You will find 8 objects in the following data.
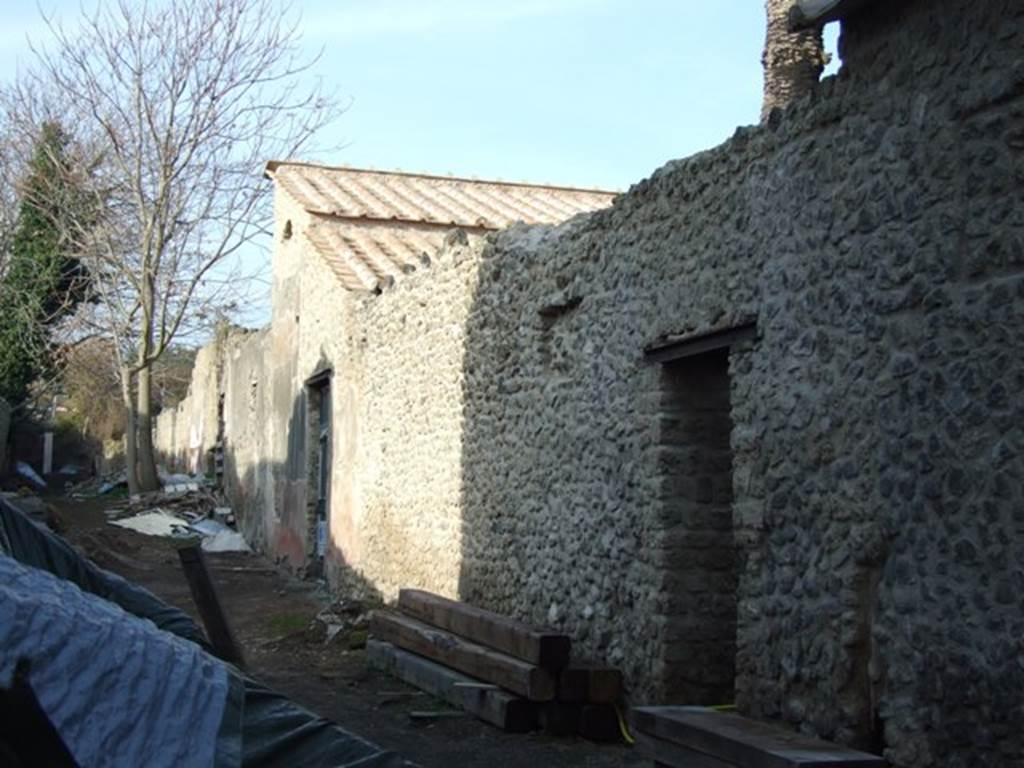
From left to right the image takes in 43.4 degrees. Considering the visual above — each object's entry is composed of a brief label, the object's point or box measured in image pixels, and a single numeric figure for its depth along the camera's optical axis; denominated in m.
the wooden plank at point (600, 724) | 7.12
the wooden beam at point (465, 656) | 7.15
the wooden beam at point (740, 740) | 4.77
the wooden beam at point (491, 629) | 7.18
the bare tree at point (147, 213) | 22.30
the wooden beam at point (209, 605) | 6.77
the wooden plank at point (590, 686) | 7.20
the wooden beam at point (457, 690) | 7.22
